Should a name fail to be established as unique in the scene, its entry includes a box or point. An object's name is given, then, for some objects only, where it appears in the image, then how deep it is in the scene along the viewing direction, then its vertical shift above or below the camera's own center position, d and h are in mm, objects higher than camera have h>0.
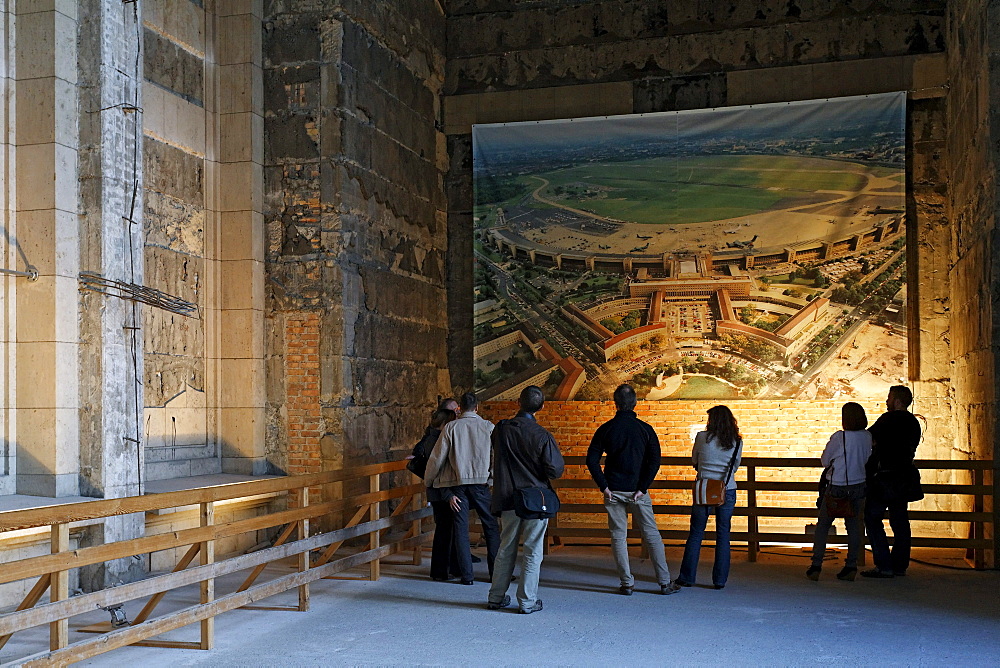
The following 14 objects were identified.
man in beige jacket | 7945 -797
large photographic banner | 11352 +1289
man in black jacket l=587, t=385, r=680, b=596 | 7500 -749
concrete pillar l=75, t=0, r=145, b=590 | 7332 +774
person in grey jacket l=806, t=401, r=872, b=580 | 8195 -826
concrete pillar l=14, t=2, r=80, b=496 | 7227 +872
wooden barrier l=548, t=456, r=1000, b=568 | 8812 -1313
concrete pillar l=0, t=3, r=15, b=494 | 7246 +740
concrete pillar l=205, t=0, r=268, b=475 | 10000 +1274
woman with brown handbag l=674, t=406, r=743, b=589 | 7746 -909
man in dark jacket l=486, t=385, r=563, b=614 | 6965 -772
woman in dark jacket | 8180 -1330
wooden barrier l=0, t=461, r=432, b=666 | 4777 -1094
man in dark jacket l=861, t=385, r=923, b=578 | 8312 -964
